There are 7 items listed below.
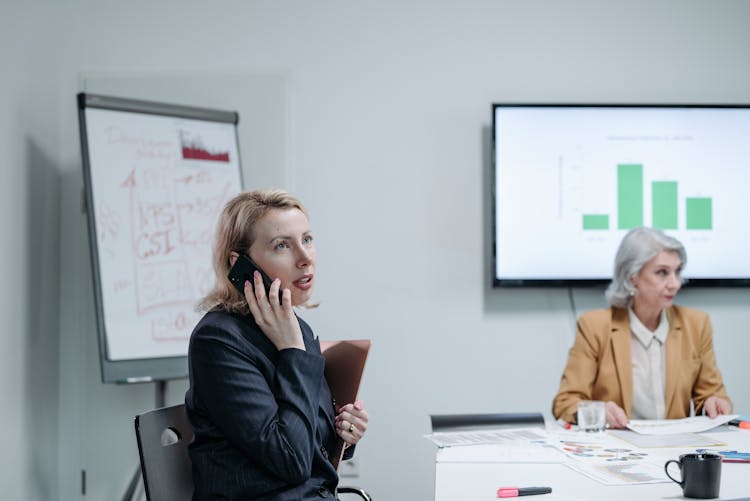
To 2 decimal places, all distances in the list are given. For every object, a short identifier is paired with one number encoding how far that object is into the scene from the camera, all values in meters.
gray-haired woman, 2.79
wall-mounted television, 3.43
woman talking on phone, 1.59
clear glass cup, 2.31
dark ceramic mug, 1.52
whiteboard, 2.98
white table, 1.56
